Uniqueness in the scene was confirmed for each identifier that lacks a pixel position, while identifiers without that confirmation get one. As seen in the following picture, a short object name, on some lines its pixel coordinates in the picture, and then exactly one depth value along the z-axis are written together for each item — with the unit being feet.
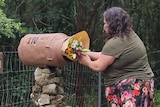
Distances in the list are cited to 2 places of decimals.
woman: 11.25
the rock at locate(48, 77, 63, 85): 13.83
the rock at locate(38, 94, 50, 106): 13.75
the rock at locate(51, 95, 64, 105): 13.97
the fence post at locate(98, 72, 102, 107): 17.35
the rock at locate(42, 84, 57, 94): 13.75
